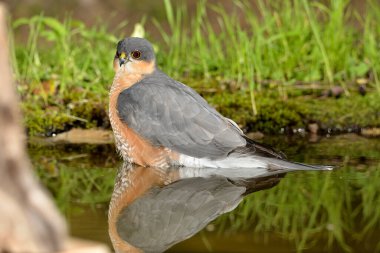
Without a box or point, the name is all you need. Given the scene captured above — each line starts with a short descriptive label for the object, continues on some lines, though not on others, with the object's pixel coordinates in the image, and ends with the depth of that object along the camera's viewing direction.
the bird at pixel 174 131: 12.40
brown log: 5.65
